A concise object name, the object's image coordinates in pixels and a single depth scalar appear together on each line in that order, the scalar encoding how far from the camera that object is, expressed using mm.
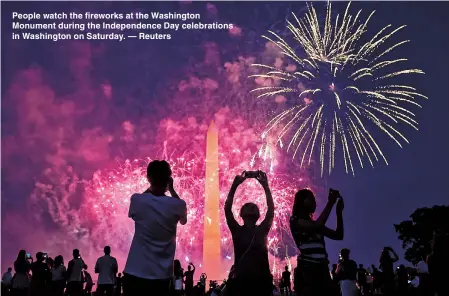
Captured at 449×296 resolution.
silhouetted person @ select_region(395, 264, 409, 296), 15341
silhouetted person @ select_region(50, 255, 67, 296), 14734
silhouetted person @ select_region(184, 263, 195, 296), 18531
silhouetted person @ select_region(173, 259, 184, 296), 14273
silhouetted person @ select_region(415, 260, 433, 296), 12359
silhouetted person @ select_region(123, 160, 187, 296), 4805
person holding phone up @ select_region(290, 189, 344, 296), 5797
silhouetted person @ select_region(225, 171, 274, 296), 5676
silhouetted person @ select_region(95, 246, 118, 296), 13258
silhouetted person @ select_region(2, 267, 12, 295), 17484
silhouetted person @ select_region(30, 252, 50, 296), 12656
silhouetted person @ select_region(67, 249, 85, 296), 14699
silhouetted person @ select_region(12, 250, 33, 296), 14219
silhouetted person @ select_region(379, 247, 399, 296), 12219
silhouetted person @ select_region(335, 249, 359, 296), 11911
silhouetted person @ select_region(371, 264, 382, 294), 17378
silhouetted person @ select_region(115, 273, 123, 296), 19484
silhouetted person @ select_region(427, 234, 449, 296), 6488
